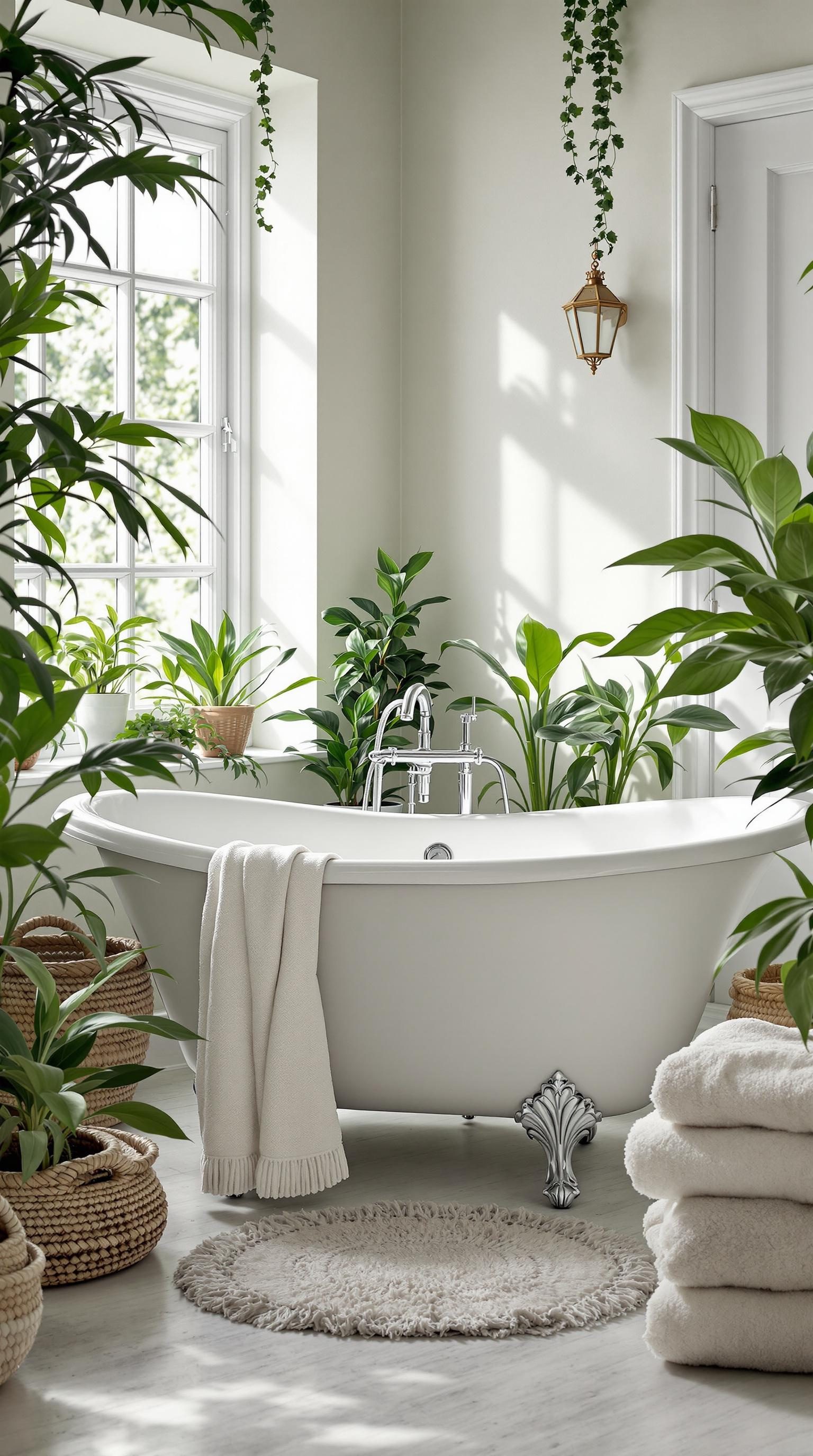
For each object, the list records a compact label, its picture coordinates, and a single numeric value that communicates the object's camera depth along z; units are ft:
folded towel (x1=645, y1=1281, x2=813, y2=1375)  6.66
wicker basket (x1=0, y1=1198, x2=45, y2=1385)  6.60
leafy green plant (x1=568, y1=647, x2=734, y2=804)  12.21
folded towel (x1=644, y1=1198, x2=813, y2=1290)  6.55
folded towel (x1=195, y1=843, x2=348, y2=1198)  8.73
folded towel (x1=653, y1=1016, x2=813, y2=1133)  6.60
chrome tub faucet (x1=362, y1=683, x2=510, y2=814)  11.15
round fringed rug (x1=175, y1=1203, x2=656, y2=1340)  7.43
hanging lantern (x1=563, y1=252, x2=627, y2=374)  12.63
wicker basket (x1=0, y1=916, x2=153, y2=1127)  9.51
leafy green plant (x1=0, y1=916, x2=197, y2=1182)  6.93
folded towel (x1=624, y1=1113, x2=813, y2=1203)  6.61
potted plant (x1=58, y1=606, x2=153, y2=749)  12.00
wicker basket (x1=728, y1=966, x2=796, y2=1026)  10.12
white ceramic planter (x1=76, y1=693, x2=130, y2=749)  12.17
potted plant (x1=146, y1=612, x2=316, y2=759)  13.10
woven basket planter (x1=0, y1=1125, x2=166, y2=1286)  7.85
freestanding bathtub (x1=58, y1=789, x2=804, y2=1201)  8.75
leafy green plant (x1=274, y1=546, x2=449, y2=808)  13.50
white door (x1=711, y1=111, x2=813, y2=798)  12.09
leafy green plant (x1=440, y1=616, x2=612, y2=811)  12.35
